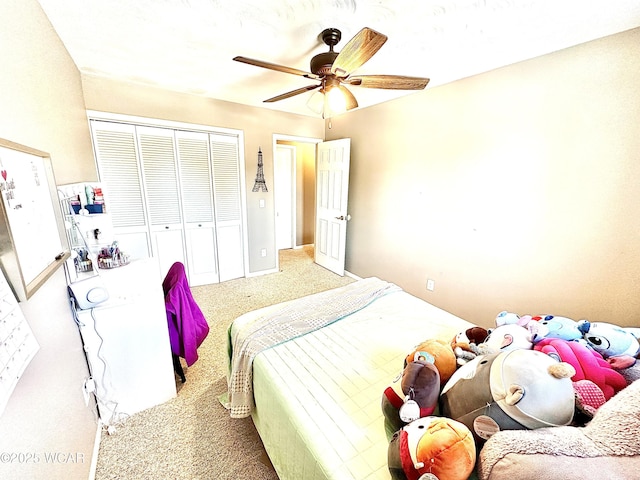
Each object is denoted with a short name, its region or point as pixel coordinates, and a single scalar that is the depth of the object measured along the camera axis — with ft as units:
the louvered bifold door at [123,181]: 8.46
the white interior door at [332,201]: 11.37
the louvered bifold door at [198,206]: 9.86
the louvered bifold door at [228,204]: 10.46
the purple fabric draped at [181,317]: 5.36
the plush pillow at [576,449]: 1.79
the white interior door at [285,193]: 15.48
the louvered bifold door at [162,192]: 9.20
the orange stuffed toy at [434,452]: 2.17
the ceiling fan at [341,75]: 4.21
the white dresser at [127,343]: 4.52
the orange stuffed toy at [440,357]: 3.26
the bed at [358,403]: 1.93
